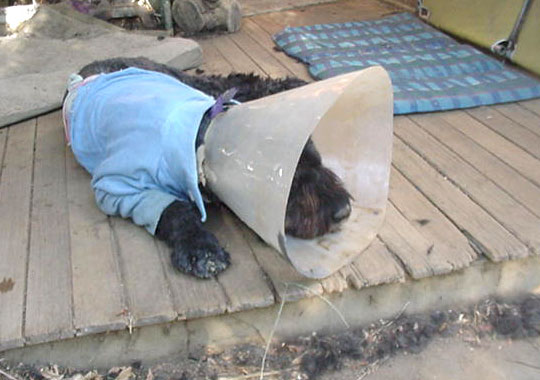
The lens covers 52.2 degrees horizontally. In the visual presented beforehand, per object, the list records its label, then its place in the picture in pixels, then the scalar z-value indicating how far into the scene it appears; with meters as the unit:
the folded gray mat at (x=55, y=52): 3.48
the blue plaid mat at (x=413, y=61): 3.53
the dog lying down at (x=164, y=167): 2.05
